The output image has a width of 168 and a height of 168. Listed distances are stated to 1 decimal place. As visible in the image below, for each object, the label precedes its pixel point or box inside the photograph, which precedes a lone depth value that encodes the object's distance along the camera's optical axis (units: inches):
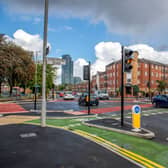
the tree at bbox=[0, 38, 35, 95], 1143.1
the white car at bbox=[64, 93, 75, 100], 1343.5
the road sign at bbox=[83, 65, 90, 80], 502.9
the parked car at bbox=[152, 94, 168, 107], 727.0
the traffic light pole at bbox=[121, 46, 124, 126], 315.3
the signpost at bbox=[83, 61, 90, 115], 502.1
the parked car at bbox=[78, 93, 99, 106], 822.5
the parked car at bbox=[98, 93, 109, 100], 1448.1
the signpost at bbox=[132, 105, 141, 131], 286.2
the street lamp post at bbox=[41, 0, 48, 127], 319.9
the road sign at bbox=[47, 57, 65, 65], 347.6
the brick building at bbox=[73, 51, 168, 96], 2325.3
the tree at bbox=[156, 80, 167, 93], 2198.9
